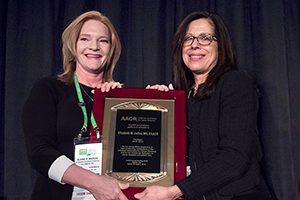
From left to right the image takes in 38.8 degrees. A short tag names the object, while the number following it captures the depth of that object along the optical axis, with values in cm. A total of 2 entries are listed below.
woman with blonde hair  148
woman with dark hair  145
